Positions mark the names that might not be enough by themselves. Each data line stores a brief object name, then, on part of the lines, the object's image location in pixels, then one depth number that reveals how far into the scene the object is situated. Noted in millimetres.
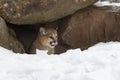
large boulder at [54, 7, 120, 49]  17240
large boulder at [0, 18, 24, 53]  15089
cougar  16160
